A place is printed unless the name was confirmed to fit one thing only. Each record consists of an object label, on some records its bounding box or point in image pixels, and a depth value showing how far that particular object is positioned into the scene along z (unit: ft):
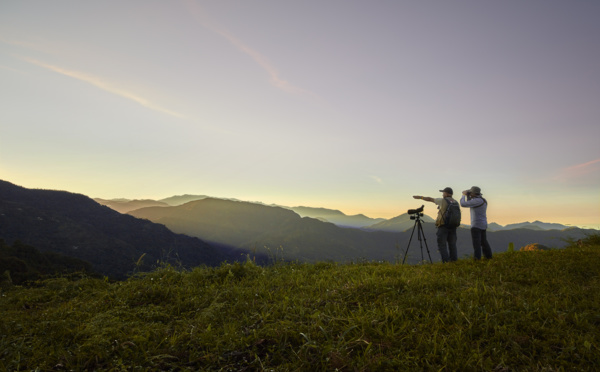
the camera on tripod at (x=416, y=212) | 37.45
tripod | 36.92
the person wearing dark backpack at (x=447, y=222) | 33.42
